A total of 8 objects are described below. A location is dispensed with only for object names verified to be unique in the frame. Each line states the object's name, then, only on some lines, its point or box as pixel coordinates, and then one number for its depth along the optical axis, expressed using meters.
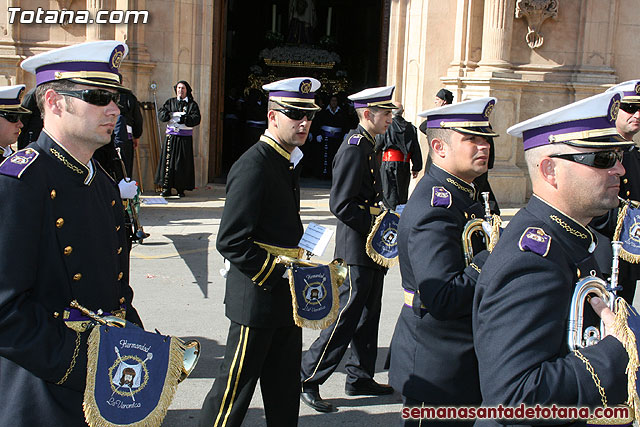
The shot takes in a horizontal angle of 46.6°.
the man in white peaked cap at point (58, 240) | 2.44
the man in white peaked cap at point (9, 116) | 5.12
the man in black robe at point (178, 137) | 12.36
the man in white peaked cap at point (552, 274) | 2.22
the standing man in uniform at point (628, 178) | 5.06
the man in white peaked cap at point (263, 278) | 3.79
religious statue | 18.52
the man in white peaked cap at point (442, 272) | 3.27
